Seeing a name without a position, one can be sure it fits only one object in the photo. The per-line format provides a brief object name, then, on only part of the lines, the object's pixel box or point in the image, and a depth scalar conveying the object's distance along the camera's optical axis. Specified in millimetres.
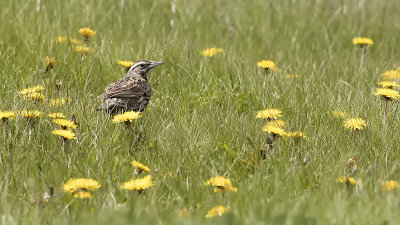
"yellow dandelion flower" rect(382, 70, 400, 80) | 11922
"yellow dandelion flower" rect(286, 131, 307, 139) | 8217
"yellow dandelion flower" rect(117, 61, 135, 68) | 10740
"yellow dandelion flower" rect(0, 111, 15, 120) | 7753
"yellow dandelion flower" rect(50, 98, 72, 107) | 8954
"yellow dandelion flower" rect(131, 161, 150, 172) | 7006
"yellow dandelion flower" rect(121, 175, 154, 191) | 6609
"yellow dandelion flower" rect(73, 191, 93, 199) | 6426
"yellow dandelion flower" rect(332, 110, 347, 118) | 9367
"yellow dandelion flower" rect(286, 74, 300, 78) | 10848
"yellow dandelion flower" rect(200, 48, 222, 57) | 11906
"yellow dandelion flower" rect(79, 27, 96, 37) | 11247
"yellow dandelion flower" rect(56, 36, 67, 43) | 11672
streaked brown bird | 9539
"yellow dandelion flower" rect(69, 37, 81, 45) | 11906
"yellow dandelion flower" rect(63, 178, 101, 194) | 6501
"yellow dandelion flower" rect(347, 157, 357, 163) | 7844
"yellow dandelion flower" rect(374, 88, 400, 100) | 8969
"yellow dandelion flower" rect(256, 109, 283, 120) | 8791
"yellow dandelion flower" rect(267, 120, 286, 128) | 8656
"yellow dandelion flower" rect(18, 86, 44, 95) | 9219
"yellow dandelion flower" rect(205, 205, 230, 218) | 6207
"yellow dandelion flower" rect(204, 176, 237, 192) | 6766
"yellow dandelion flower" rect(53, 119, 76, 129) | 7715
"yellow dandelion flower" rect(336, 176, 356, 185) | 7027
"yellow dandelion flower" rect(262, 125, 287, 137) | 7862
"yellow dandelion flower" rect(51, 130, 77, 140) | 7233
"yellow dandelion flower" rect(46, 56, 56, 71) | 10367
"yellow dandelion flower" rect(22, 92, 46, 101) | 9047
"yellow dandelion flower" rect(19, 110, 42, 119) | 8078
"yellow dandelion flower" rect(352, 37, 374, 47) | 12586
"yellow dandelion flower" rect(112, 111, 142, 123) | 7957
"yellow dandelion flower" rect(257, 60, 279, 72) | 10499
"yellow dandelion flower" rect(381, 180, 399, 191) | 6906
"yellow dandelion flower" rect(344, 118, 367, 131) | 8555
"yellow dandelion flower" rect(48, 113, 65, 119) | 8169
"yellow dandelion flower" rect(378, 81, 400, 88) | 9727
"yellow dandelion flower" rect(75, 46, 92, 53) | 11281
